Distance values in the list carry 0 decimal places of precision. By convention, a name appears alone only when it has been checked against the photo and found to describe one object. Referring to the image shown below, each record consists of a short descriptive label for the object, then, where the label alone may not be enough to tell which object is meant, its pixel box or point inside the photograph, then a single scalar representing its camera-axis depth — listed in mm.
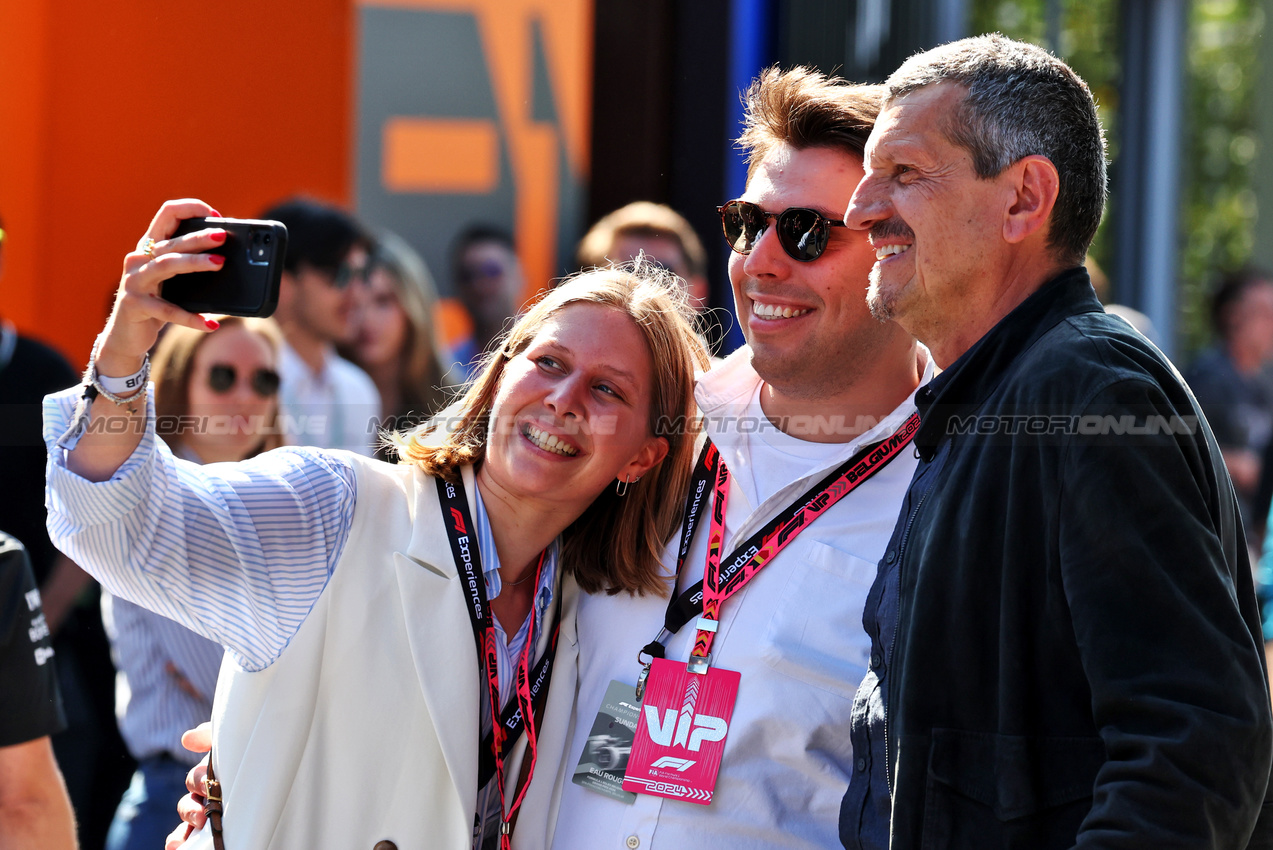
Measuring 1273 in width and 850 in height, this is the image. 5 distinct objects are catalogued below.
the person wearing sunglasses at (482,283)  13016
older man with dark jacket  2947
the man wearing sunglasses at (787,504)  4633
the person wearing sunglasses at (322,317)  10312
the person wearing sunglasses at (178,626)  6340
